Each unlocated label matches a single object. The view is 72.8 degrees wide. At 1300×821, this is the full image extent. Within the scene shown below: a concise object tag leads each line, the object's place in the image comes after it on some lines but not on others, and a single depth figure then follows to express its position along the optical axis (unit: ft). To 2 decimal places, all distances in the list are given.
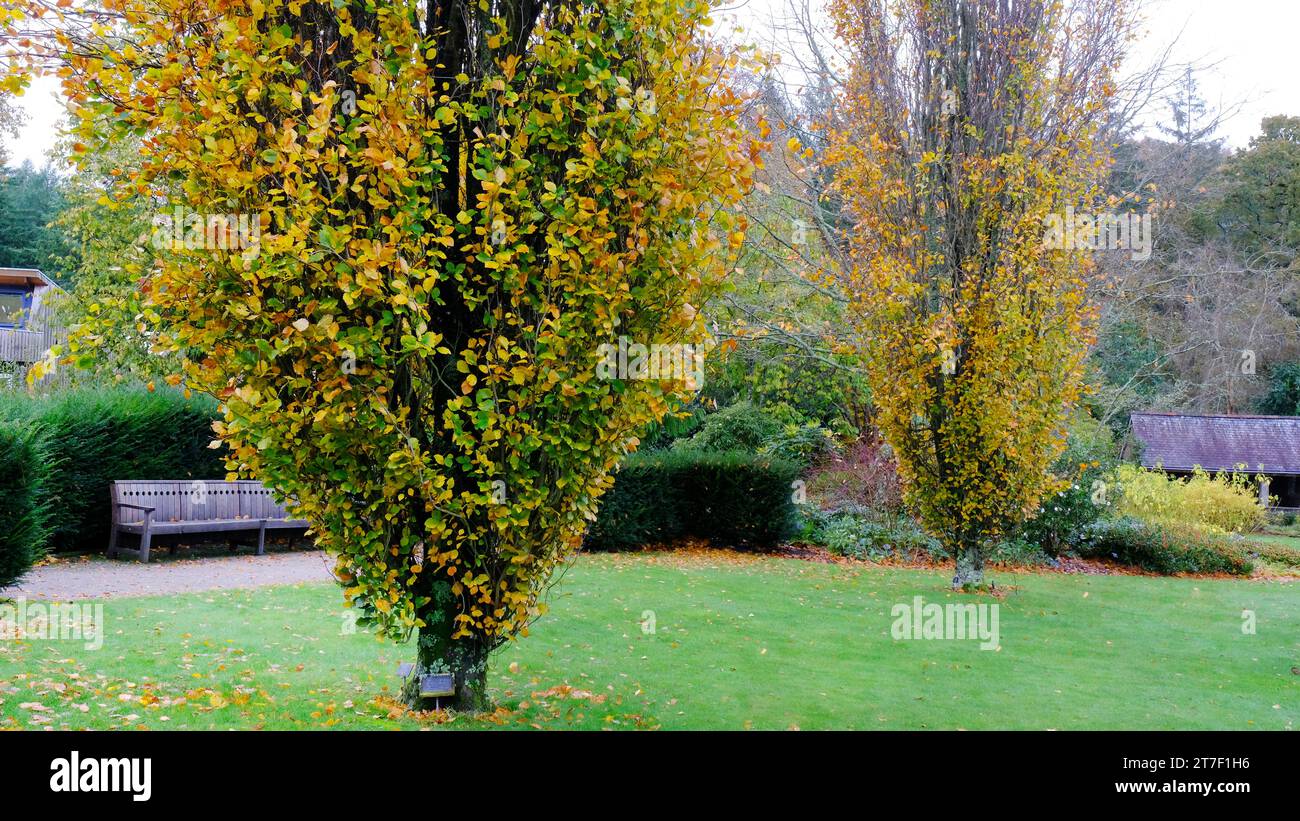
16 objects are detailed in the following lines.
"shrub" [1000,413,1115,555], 54.90
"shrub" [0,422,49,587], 25.27
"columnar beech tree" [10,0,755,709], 14.56
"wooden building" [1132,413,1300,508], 92.63
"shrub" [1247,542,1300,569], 61.67
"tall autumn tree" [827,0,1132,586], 38.60
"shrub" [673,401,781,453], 70.90
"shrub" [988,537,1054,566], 54.03
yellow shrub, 65.00
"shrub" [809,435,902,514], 59.21
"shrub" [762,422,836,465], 68.64
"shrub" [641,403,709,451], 63.22
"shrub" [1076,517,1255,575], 55.16
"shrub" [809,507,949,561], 54.65
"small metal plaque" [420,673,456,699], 17.21
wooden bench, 38.17
